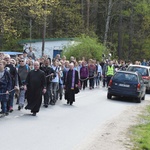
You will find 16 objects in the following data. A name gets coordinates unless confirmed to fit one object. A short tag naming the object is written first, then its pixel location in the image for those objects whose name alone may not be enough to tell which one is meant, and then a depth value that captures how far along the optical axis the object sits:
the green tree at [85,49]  33.94
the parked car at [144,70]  26.41
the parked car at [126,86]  20.33
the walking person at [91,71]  26.10
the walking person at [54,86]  16.48
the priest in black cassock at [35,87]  13.23
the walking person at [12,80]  13.21
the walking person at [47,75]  15.74
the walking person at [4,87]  12.41
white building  37.31
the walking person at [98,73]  27.98
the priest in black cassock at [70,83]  17.08
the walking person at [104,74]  27.95
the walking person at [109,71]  27.36
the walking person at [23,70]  15.41
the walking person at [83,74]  25.19
